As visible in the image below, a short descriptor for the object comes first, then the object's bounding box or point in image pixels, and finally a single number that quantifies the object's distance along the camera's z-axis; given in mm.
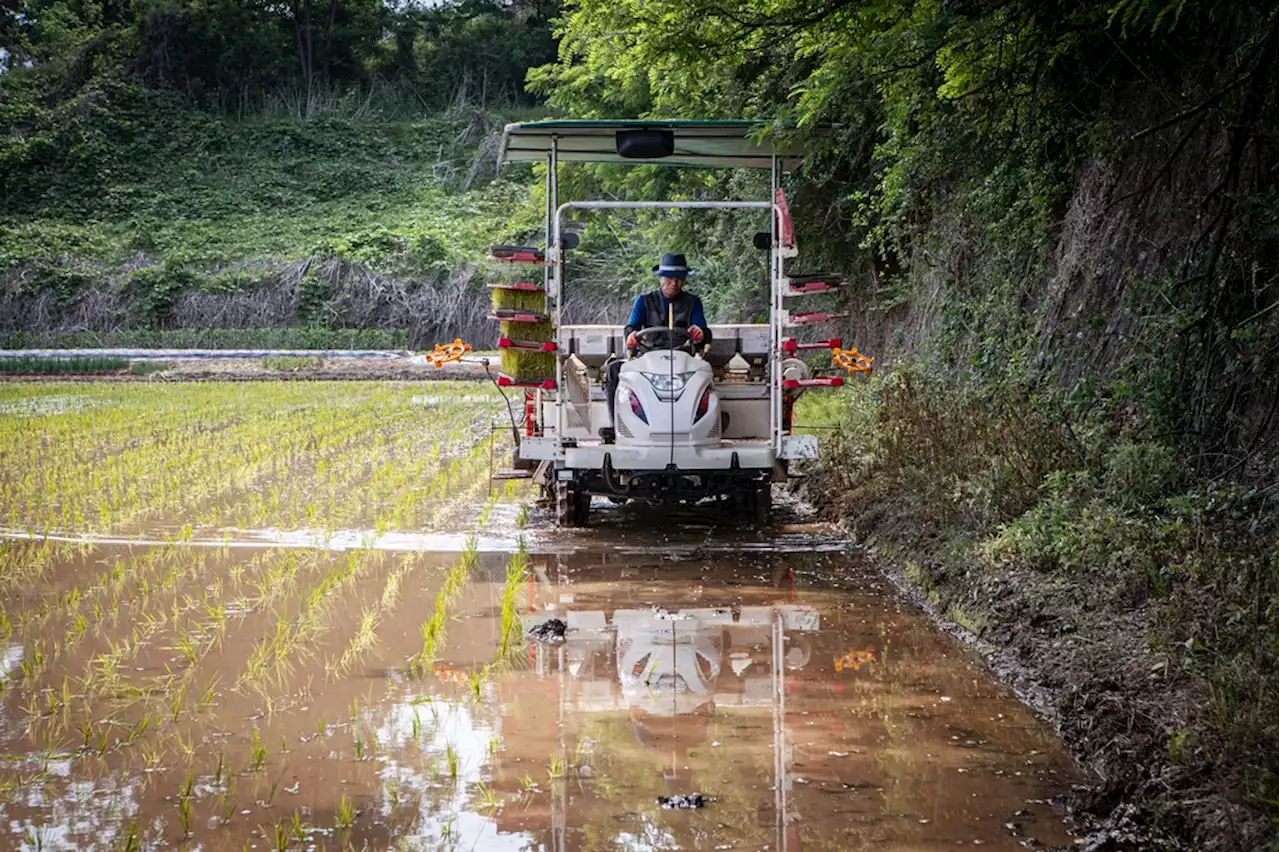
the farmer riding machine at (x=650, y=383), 10602
